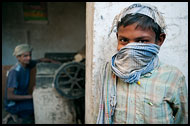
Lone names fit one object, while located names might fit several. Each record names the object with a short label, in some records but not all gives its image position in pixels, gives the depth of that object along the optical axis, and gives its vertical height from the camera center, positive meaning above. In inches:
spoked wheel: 80.7 -10.6
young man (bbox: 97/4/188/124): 31.6 -3.1
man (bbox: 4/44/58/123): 100.3 -18.6
